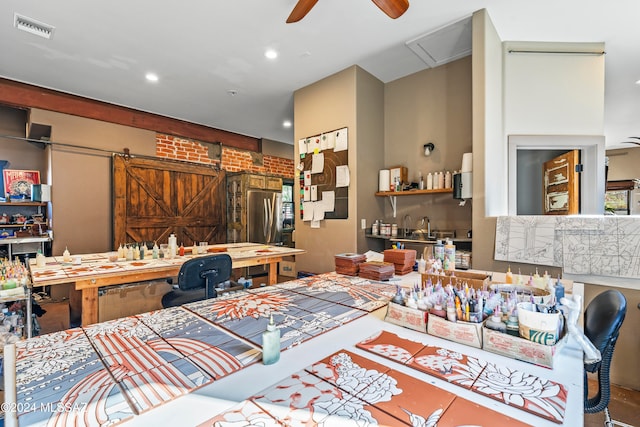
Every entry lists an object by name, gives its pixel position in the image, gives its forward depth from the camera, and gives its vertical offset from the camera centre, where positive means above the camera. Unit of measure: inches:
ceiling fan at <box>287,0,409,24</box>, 87.0 +62.1
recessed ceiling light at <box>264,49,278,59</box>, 133.1 +72.6
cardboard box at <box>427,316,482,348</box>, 40.8 -16.6
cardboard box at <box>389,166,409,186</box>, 150.4 +20.1
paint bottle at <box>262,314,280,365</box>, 36.8 -16.6
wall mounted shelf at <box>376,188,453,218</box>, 136.7 +10.4
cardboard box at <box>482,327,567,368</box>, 36.2 -16.9
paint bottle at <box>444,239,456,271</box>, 82.2 -12.1
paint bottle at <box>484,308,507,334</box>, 40.4 -15.1
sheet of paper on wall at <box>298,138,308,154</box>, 168.1 +38.8
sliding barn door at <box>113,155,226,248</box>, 193.8 +8.2
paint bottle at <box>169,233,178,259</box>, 129.0 -15.8
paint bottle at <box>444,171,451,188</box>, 137.8 +15.9
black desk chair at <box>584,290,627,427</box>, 45.6 -19.1
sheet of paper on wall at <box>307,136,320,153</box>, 161.0 +37.8
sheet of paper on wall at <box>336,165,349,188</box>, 147.4 +19.0
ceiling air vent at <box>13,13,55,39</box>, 109.2 +70.8
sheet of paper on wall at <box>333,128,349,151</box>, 147.9 +37.0
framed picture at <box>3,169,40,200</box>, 181.9 +18.3
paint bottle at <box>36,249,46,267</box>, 104.2 -17.2
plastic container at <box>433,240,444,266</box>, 86.4 -11.2
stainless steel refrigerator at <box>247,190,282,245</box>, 225.6 -3.6
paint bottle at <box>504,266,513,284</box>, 66.1 -14.4
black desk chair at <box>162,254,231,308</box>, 94.1 -21.2
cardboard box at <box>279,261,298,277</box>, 169.6 -32.0
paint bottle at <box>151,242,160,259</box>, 125.8 -16.9
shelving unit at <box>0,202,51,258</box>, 170.7 -14.8
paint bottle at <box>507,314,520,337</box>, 39.8 -15.1
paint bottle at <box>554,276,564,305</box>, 54.6 -14.3
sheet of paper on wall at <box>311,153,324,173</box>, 159.5 +27.6
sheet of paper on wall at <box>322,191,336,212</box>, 154.6 +7.0
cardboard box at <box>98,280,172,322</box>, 104.0 -32.5
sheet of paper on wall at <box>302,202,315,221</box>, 165.0 +1.4
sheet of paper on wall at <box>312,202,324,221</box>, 159.8 +1.4
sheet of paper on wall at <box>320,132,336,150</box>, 153.3 +38.2
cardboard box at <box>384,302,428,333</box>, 45.9 -16.5
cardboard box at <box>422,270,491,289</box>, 60.8 -14.1
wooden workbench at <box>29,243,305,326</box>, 90.7 -19.3
